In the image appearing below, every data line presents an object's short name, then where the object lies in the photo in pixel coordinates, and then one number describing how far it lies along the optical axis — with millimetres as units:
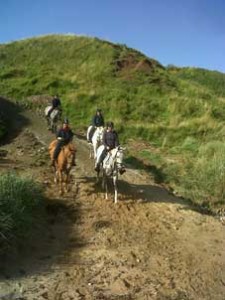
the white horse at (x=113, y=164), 9489
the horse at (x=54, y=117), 16080
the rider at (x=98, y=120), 12405
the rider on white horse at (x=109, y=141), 9957
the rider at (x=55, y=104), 16239
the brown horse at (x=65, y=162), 9874
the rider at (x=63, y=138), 10116
